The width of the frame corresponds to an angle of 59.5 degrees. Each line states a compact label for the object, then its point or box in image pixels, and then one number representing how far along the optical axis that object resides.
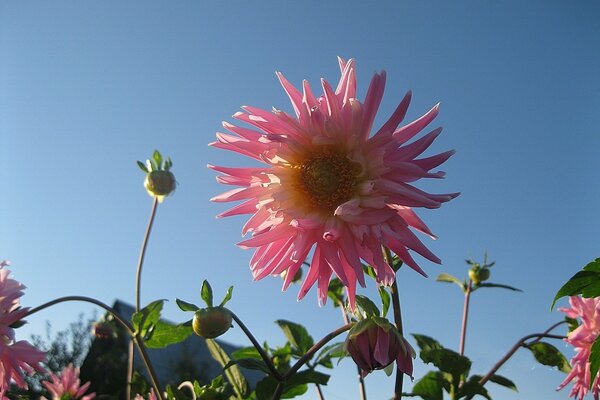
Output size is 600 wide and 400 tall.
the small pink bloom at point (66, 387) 0.49
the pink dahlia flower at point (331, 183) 0.24
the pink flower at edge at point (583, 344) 0.37
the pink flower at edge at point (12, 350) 0.31
